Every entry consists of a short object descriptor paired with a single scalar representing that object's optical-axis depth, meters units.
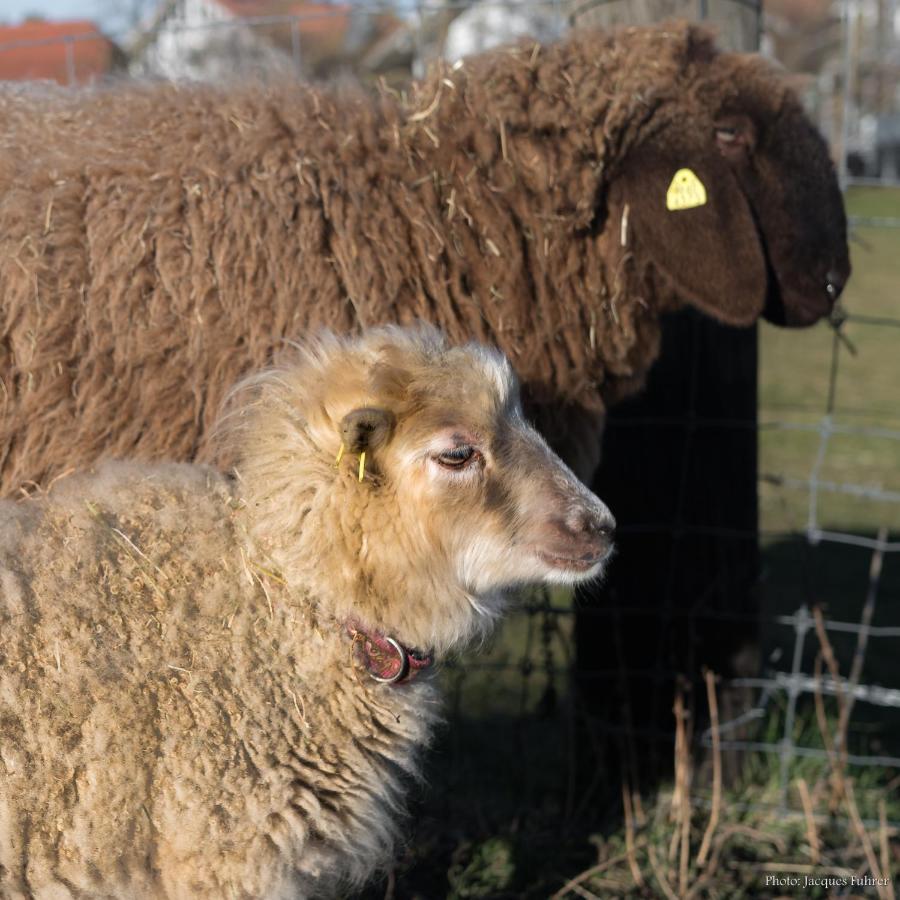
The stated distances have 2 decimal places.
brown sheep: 3.42
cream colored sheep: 2.53
